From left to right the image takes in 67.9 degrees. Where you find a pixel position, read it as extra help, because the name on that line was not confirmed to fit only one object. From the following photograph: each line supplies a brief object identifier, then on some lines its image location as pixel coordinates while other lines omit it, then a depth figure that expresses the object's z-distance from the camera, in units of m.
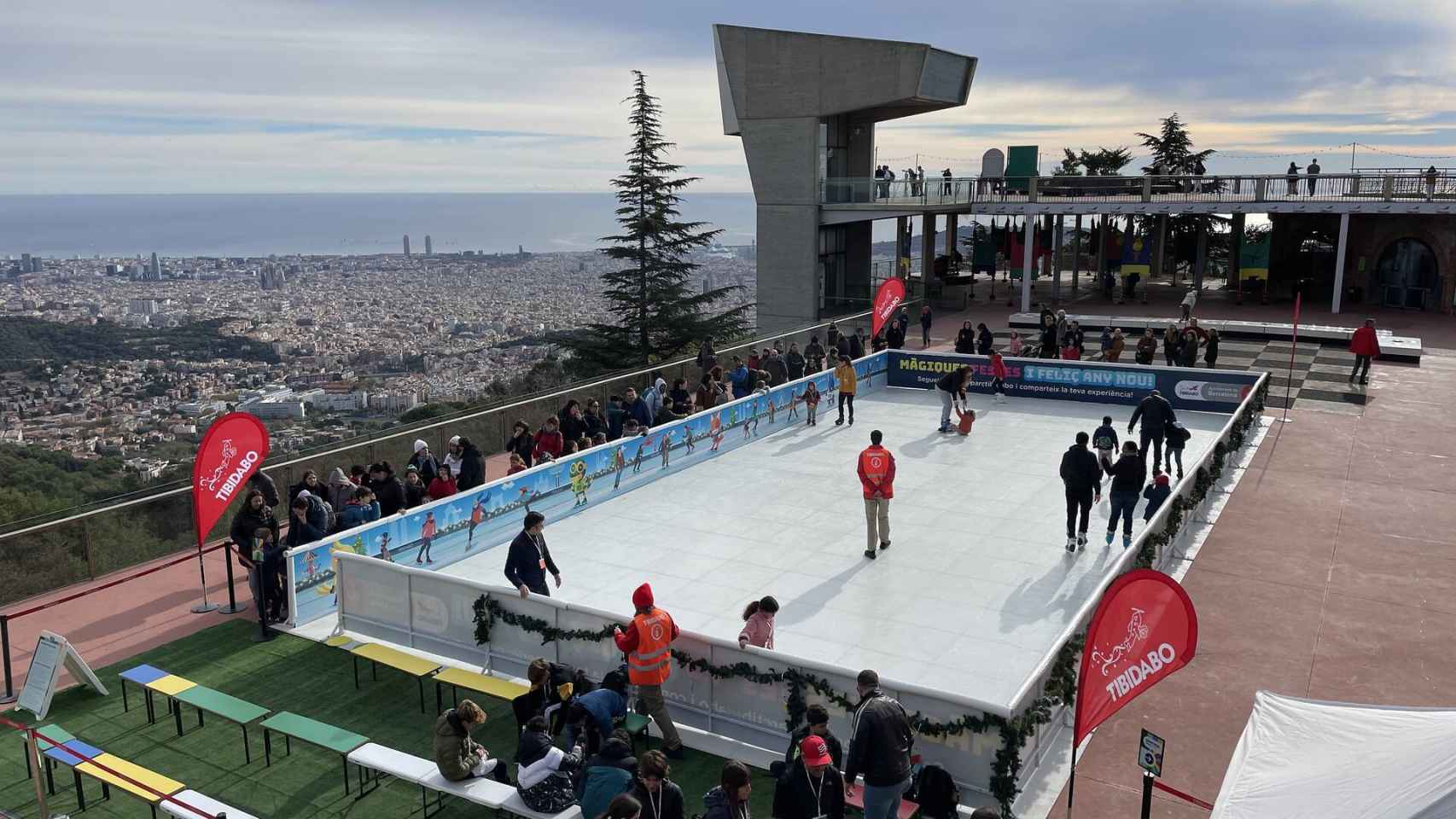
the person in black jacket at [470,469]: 15.48
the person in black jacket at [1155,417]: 16.92
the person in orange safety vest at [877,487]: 13.96
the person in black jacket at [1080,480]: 13.95
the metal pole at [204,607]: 12.77
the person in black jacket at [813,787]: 7.24
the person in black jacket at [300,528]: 12.44
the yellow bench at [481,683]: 9.82
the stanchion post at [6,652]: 10.54
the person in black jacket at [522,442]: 16.69
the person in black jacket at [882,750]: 7.37
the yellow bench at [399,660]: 10.32
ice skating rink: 11.79
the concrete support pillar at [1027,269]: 35.50
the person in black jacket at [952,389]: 21.70
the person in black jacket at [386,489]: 14.07
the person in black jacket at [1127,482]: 13.89
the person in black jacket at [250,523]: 12.39
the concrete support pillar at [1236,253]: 38.17
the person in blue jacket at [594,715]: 8.44
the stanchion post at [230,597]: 12.66
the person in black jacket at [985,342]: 26.56
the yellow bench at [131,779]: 7.98
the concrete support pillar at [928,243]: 40.41
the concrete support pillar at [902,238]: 42.04
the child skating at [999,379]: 24.31
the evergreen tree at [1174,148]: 59.12
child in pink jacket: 9.70
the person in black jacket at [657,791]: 6.98
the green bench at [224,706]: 9.27
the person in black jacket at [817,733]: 7.73
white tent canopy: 5.52
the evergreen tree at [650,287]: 49.00
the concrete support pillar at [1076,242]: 39.88
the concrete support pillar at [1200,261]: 38.31
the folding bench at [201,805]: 7.68
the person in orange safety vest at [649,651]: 9.09
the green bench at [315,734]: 8.70
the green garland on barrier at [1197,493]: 11.95
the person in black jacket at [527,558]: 10.95
